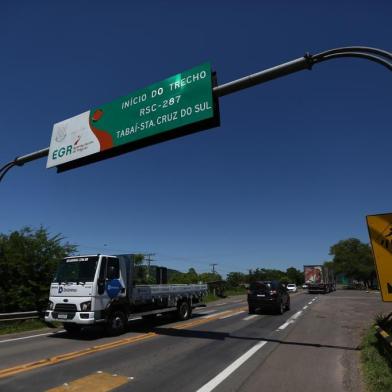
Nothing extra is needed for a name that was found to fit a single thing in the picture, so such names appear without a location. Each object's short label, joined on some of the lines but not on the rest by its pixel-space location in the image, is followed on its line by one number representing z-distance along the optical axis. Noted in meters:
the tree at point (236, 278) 102.88
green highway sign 10.40
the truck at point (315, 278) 57.19
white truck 12.32
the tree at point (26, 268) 18.17
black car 21.28
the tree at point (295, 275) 143.82
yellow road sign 7.04
